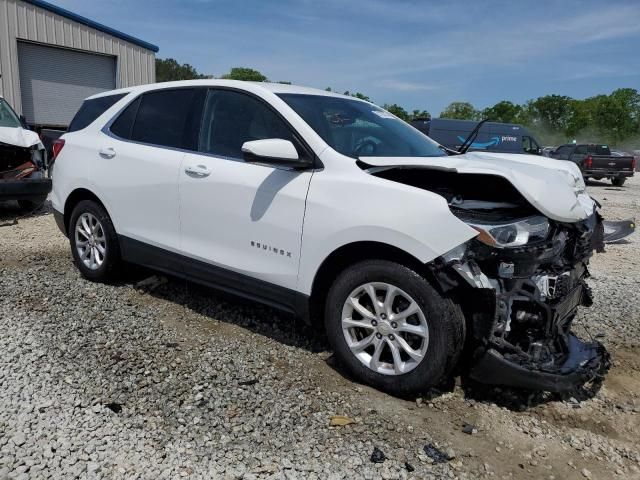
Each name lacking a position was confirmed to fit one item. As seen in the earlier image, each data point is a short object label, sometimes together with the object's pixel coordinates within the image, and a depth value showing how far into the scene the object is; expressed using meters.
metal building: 15.77
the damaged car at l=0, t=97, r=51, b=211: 8.05
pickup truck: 21.98
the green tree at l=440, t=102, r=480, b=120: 81.10
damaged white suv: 2.97
